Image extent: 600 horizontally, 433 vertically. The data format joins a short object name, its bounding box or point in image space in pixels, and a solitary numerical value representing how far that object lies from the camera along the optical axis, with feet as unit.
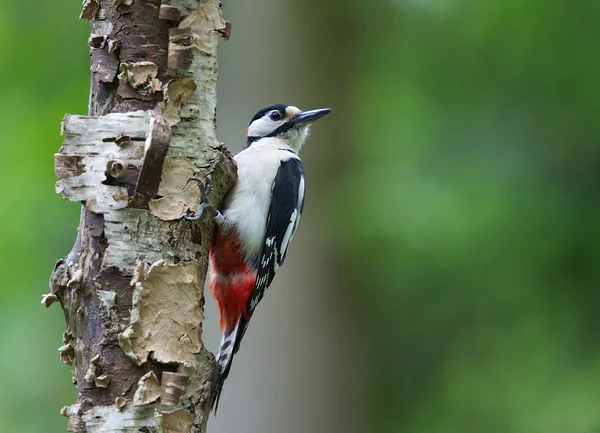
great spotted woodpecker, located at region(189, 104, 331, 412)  22.16
